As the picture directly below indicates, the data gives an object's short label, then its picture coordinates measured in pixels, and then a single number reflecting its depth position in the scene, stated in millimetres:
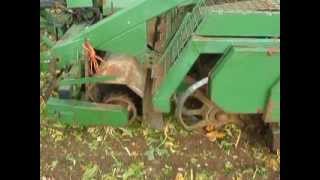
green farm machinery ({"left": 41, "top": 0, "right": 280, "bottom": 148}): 3309
